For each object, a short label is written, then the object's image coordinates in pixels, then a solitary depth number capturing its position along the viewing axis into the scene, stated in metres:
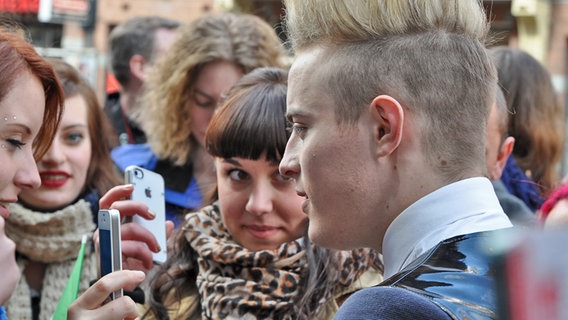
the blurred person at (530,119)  3.44
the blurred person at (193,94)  3.55
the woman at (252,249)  2.23
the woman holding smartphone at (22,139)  1.77
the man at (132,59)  4.72
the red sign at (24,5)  13.19
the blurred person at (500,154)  2.85
